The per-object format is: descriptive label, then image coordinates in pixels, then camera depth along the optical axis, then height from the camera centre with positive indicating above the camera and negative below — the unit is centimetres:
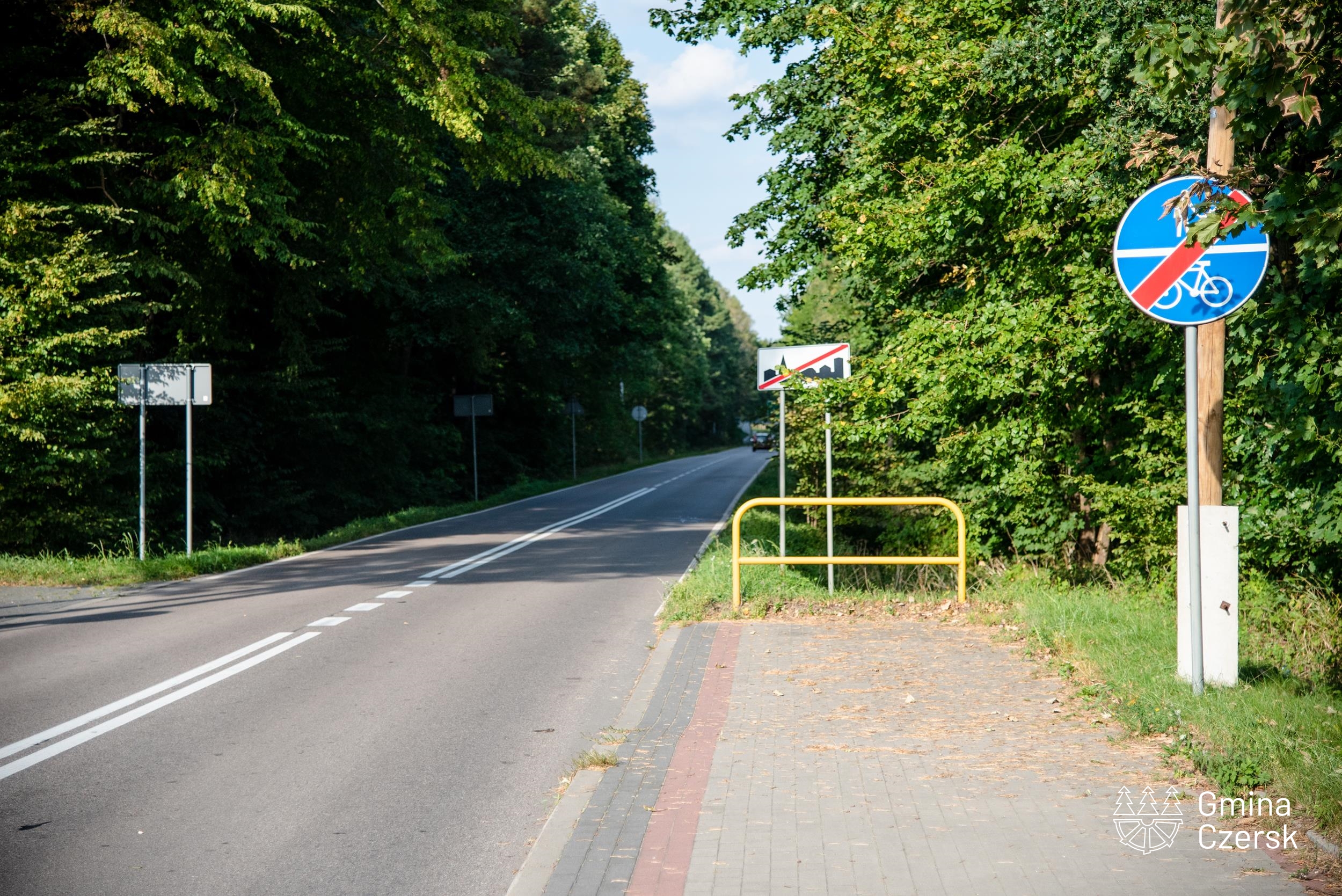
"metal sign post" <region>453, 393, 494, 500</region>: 3256 +105
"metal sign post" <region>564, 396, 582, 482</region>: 4173 +124
